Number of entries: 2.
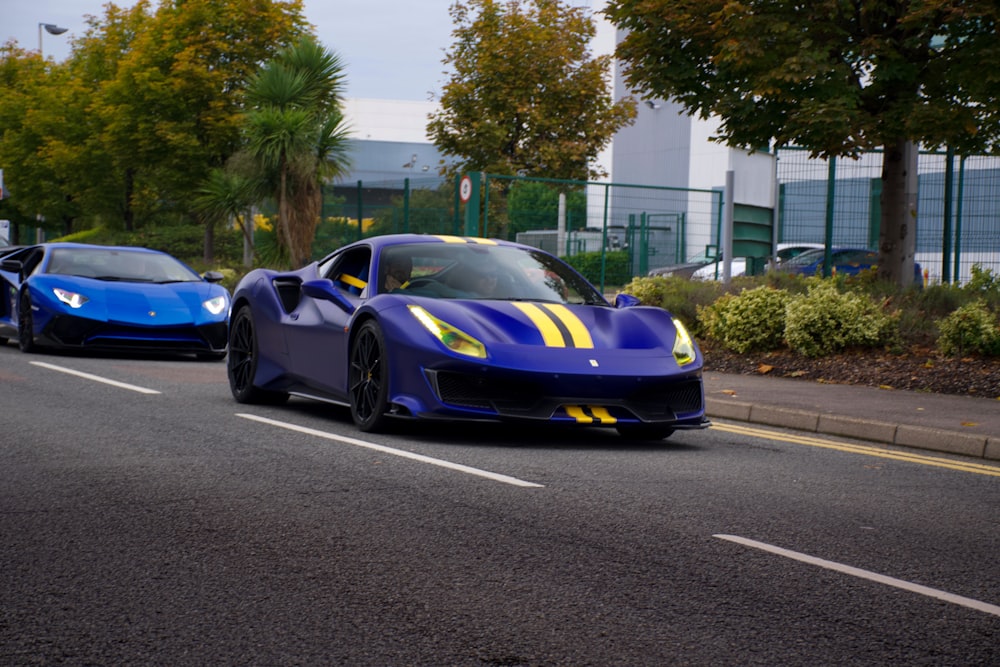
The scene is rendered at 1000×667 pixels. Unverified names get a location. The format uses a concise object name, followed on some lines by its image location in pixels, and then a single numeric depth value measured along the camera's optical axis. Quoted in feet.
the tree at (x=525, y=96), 108.88
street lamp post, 181.57
